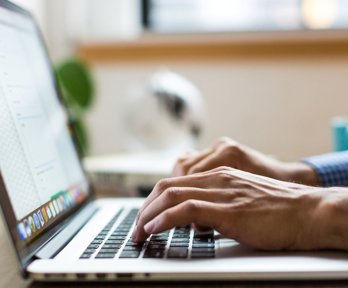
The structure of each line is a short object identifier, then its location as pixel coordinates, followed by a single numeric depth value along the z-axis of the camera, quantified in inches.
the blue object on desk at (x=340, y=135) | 41.7
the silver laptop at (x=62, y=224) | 20.3
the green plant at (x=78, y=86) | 66.3
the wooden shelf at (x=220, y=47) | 74.0
